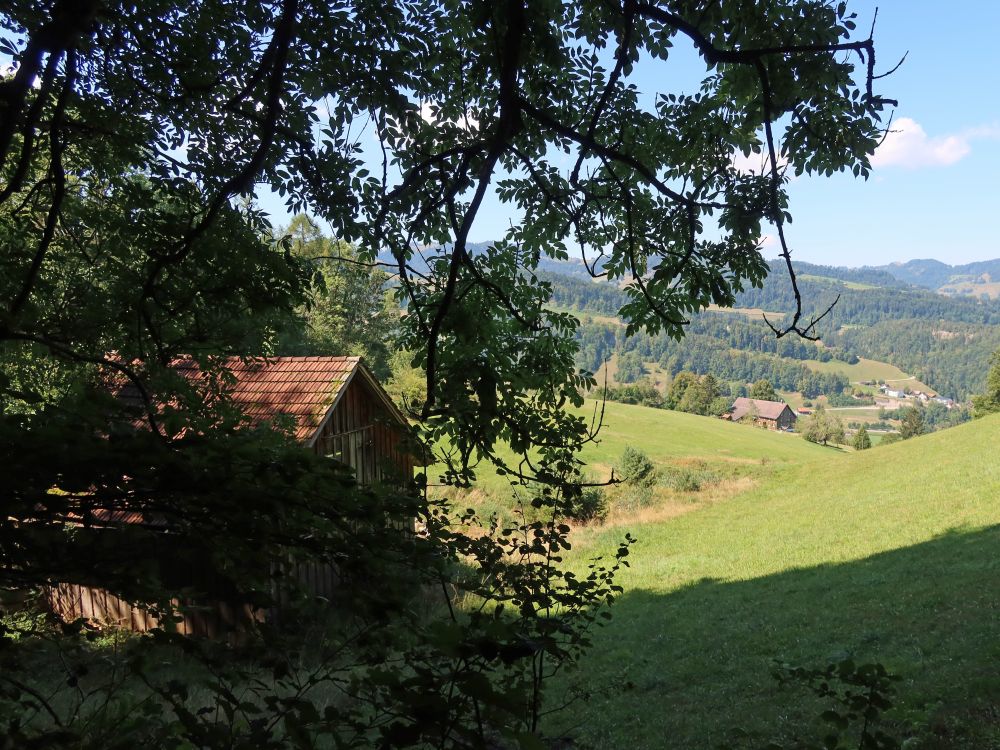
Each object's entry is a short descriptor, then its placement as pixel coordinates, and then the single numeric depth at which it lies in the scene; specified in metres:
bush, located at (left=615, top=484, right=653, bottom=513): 26.59
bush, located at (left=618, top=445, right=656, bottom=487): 28.78
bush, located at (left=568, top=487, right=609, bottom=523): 24.59
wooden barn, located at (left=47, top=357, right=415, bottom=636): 11.99
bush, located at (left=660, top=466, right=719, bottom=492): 29.23
